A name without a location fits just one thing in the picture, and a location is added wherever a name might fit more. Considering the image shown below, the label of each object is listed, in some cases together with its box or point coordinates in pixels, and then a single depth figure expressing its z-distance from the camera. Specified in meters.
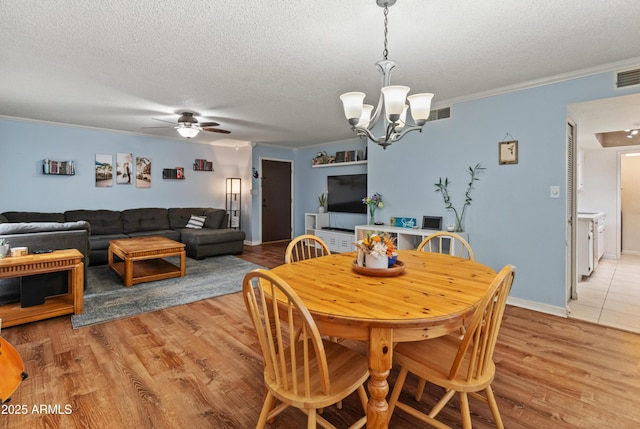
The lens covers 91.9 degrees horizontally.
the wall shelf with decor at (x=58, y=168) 5.03
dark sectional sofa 4.86
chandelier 1.79
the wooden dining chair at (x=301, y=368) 1.18
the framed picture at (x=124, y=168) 5.77
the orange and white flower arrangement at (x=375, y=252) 1.79
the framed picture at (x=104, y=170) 5.57
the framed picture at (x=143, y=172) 5.99
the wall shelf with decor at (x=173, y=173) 6.30
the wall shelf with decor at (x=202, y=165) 6.71
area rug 3.08
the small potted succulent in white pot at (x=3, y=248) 2.74
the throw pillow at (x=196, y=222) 6.20
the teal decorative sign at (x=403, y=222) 4.18
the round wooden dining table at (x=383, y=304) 1.21
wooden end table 2.67
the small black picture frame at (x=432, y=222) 3.92
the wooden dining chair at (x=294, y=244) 2.28
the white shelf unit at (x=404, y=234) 3.91
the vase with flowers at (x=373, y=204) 4.57
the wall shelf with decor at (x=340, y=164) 5.95
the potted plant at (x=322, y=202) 6.80
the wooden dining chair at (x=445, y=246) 3.71
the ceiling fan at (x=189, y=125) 4.36
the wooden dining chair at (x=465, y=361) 1.26
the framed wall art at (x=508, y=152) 3.31
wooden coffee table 3.90
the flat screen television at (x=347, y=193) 6.10
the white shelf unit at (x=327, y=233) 5.74
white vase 1.80
